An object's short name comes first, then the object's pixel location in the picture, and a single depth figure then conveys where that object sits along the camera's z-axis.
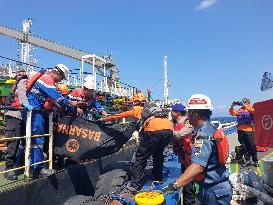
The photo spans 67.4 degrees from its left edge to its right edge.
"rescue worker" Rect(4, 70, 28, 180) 3.21
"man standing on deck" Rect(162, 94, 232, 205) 1.90
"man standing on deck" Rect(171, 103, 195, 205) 3.23
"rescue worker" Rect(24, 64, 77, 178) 2.92
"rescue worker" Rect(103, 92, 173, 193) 3.37
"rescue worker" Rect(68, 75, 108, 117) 3.76
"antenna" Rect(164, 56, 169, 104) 24.63
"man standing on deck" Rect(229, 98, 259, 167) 6.16
